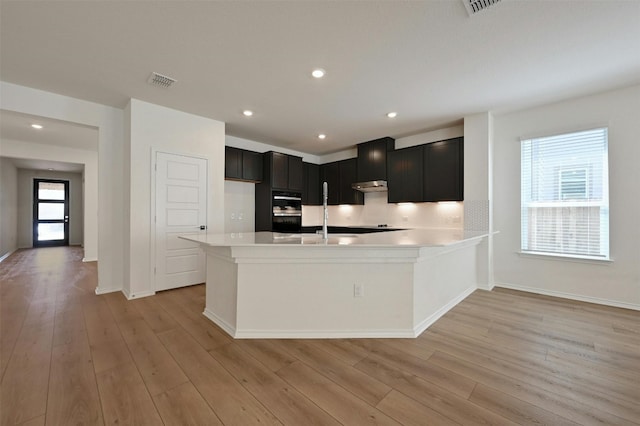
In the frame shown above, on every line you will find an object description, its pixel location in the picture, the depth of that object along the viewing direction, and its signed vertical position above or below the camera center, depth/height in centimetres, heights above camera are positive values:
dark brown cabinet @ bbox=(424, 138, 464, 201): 441 +74
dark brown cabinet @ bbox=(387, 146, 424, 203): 487 +73
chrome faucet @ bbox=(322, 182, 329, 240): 282 -7
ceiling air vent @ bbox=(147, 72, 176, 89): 291 +150
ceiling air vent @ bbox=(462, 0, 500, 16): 191 +152
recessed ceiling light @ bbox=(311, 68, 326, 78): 280 +150
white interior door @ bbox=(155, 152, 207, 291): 382 -7
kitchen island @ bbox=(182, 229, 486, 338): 241 -71
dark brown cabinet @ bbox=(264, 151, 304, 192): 541 +89
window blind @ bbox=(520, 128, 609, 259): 340 +26
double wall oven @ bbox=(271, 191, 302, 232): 547 +4
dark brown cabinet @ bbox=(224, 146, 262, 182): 499 +94
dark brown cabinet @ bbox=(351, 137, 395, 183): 534 +113
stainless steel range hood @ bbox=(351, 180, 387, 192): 539 +58
